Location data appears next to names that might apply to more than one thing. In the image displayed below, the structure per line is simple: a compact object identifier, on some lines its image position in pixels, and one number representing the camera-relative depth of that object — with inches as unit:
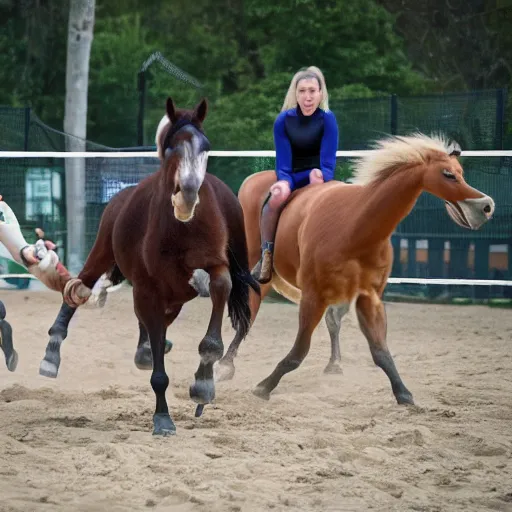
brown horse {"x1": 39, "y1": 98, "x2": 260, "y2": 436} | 418.3
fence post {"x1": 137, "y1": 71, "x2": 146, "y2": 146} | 1049.5
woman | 551.8
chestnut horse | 481.1
